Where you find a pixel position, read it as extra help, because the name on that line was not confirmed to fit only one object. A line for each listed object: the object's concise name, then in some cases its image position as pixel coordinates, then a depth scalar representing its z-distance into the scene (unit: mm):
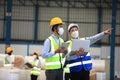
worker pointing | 6480
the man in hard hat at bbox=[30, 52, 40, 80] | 14352
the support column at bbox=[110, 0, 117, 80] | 20188
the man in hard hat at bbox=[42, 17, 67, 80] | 6421
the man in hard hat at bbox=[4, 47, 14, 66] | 14738
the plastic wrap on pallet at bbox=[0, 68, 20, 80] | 13836
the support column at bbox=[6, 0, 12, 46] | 21656
